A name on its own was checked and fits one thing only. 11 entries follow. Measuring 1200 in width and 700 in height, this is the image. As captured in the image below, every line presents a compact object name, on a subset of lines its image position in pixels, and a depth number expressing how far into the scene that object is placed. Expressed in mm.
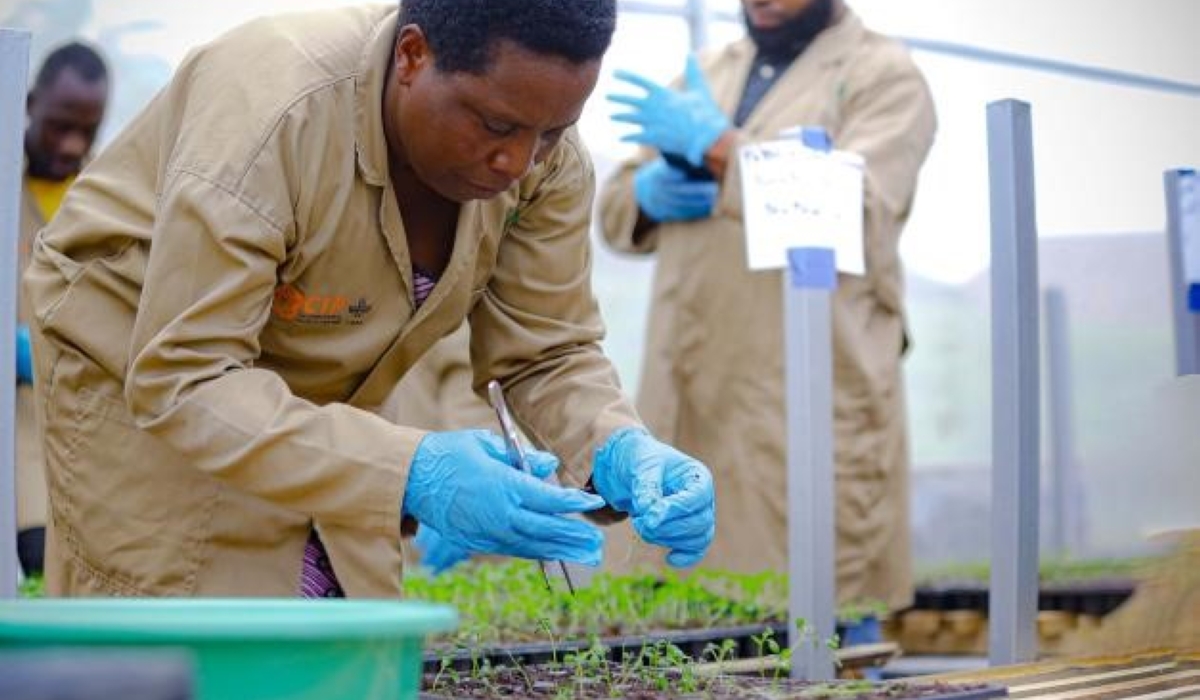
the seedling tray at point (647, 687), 1896
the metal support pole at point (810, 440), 2621
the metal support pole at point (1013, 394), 2611
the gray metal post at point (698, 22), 4766
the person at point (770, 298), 3777
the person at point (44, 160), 3898
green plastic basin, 916
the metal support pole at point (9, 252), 1975
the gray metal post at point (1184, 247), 2703
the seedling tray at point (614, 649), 2291
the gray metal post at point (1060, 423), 5848
